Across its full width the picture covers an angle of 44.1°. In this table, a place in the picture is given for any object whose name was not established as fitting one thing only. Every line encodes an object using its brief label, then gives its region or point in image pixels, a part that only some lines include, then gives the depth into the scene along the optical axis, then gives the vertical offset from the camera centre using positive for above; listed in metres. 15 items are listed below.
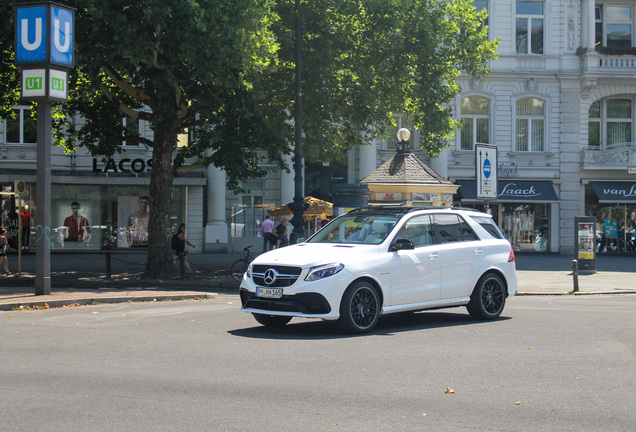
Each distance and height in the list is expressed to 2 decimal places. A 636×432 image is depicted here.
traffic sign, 20.88 +1.63
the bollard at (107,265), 20.85 -0.98
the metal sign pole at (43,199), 14.73 +0.56
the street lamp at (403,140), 24.47 +2.85
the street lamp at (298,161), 21.92 +1.98
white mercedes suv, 9.84 -0.53
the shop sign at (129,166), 34.12 +2.77
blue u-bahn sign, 14.24 +3.57
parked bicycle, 21.72 -1.14
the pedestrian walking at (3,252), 21.73 -0.66
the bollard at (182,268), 20.75 -1.02
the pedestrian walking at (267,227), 29.20 +0.10
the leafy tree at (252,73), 18.81 +4.30
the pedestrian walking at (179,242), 22.24 -0.37
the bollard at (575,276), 20.41 -1.16
